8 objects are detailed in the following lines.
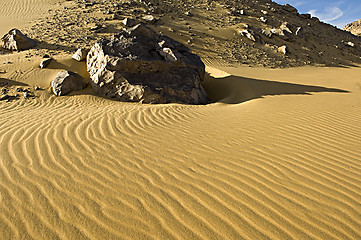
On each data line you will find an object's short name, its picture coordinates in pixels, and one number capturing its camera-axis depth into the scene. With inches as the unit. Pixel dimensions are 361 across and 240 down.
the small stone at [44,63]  333.3
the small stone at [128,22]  617.8
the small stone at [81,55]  342.3
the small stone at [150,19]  672.4
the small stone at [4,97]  260.1
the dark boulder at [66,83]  283.3
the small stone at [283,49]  676.7
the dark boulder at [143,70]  274.2
